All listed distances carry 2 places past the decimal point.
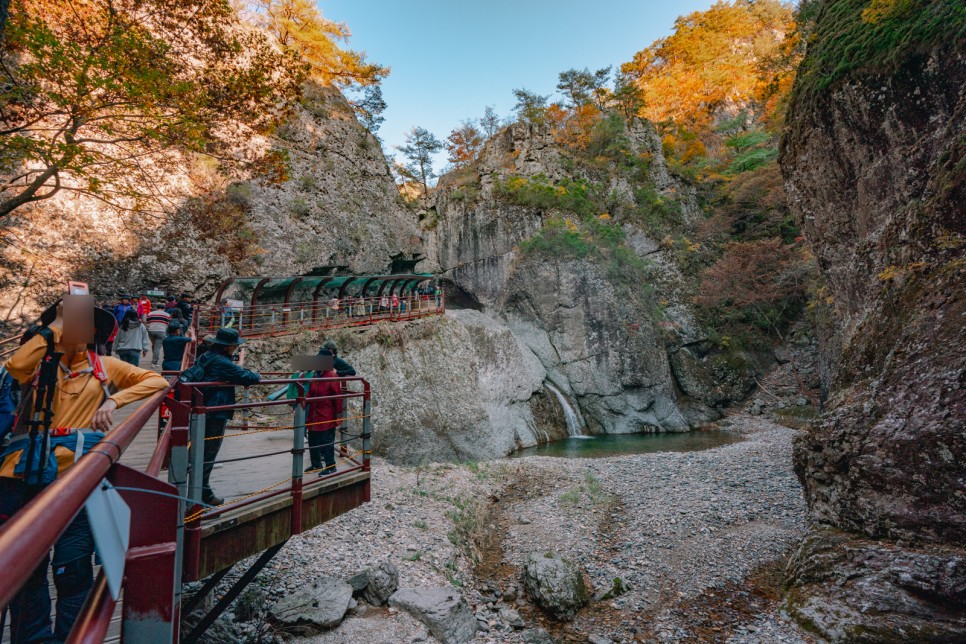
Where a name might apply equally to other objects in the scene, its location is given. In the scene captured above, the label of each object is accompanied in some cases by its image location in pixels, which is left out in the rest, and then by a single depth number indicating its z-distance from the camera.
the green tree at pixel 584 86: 34.62
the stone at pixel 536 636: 5.62
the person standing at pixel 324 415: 5.51
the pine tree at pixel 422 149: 34.62
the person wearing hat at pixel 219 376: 4.12
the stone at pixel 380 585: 5.58
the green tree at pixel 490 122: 38.22
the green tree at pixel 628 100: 33.28
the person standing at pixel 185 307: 12.14
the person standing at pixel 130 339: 9.13
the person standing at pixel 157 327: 10.52
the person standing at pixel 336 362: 6.27
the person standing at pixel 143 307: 12.20
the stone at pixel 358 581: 5.65
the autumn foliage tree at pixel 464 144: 36.19
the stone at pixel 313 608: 4.81
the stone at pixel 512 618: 5.92
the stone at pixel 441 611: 5.20
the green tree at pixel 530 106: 31.21
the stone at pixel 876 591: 4.60
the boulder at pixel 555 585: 6.34
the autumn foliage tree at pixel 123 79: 6.49
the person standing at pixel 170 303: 12.47
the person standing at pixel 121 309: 8.78
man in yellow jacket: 2.12
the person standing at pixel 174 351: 7.39
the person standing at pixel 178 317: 9.28
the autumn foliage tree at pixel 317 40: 22.67
